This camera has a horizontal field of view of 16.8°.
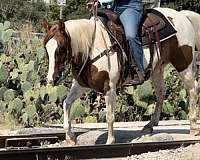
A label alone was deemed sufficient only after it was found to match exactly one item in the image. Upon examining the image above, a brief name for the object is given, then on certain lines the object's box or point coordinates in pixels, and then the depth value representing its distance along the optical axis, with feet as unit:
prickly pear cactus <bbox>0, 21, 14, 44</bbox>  64.65
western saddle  35.36
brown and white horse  31.92
